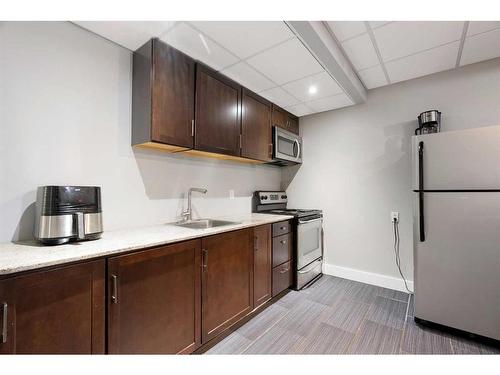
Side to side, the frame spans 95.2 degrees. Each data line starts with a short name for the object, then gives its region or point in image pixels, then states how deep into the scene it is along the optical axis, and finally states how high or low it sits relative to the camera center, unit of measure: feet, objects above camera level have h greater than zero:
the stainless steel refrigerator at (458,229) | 5.46 -0.94
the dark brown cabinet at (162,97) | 5.37 +2.34
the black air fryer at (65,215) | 3.84 -0.43
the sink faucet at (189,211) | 7.13 -0.63
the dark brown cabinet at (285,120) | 9.50 +3.20
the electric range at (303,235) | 8.61 -1.74
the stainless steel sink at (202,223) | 6.83 -1.00
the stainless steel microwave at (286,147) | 9.36 +1.94
